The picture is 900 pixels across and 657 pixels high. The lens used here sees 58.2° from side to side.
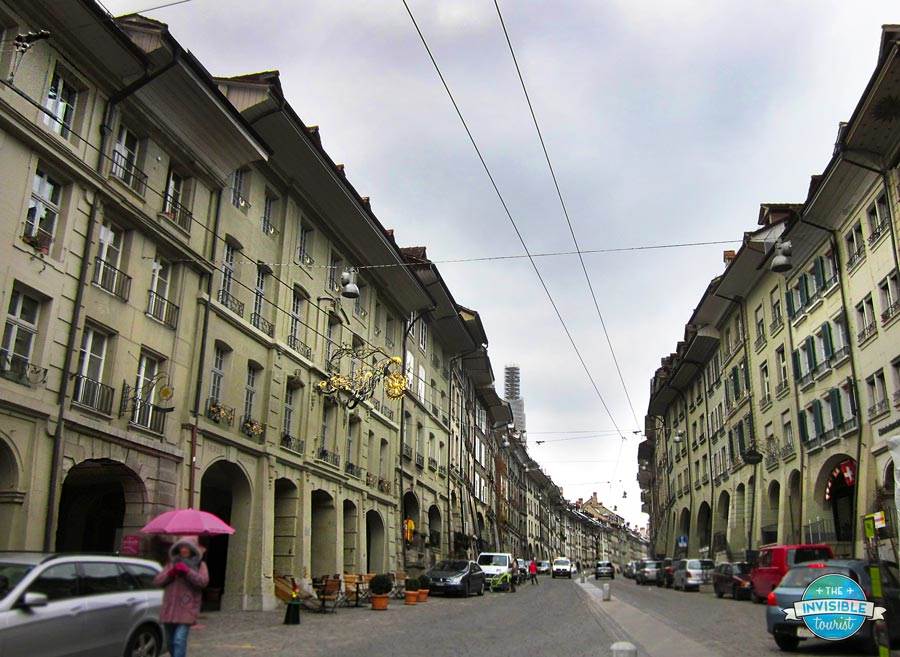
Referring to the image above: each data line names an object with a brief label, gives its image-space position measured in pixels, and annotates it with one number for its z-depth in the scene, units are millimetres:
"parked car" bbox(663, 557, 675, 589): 46459
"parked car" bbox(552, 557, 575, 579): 78438
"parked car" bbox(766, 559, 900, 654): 12734
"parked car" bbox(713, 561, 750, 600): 30188
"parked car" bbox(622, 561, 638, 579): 77938
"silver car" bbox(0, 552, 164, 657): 8688
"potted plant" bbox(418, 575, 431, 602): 29567
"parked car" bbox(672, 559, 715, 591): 41031
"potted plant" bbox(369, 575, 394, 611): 23833
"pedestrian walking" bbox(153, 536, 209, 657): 8711
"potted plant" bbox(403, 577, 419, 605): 27469
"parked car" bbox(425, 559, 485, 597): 32031
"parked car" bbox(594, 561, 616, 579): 72688
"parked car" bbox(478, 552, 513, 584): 40969
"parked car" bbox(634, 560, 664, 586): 53206
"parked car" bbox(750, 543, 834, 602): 23578
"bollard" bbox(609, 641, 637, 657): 7320
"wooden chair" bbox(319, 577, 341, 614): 22312
